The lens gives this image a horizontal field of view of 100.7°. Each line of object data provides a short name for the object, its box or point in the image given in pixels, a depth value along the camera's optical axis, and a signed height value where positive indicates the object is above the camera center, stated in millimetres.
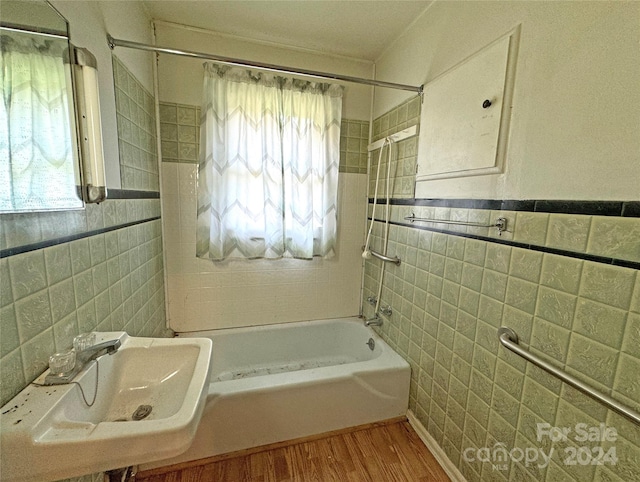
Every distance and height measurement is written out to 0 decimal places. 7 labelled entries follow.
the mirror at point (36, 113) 661 +227
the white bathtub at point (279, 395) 1385 -1119
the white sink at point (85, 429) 612 -590
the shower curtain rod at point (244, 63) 1188 +682
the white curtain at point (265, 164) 1760 +265
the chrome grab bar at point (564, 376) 687 -497
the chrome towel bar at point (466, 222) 1046 -63
